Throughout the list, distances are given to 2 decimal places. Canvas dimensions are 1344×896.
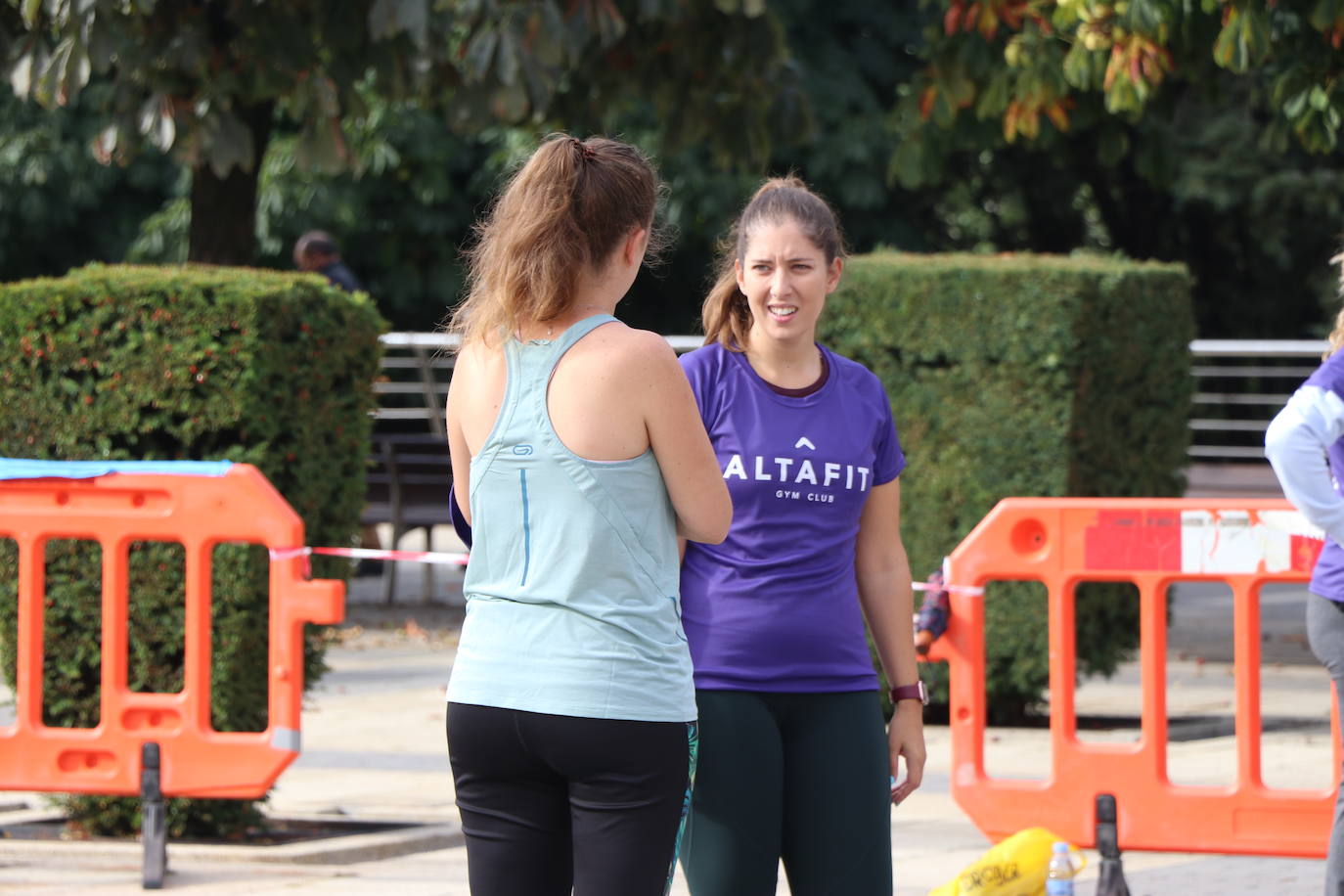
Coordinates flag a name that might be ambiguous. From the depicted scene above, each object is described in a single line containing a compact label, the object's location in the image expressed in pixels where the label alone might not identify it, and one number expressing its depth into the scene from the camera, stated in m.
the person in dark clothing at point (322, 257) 22.67
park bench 24.98
